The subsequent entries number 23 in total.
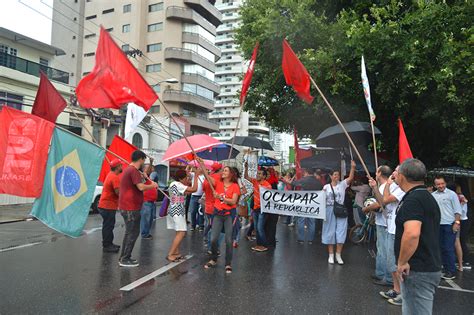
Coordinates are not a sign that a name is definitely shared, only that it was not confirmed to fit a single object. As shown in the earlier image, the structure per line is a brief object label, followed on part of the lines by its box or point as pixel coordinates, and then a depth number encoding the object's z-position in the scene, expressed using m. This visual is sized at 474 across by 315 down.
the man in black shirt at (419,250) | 3.15
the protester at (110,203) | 8.09
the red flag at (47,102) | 6.51
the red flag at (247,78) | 8.12
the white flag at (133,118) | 7.74
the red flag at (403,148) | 6.24
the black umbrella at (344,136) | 9.24
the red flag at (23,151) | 5.74
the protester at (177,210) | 7.16
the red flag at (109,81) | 6.15
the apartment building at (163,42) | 46.09
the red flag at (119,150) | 8.62
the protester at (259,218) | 8.66
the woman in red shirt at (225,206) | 6.54
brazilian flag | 5.75
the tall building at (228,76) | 86.06
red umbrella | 7.19
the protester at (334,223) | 7.41
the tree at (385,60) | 9.23
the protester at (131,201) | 6.75
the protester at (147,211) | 9.70
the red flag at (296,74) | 7.29
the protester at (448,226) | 6.89
